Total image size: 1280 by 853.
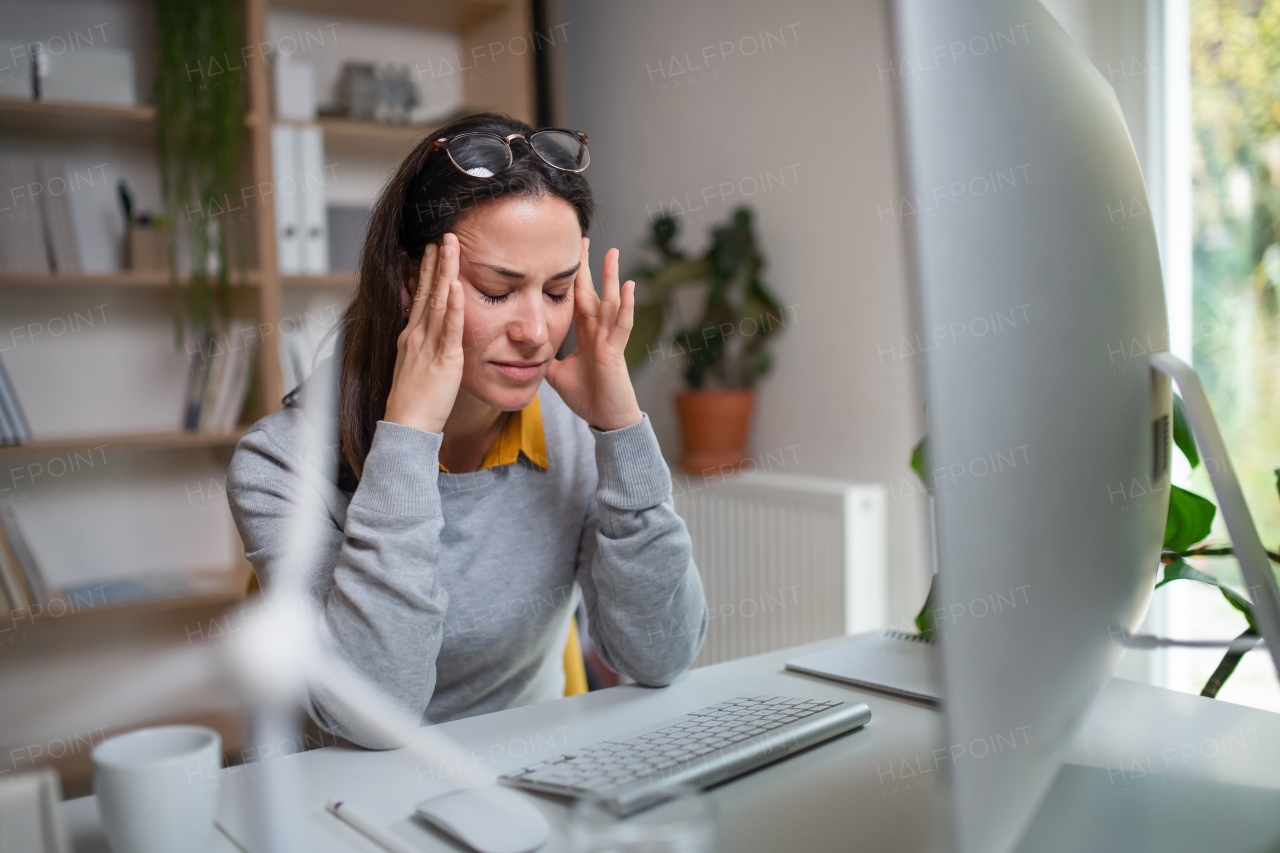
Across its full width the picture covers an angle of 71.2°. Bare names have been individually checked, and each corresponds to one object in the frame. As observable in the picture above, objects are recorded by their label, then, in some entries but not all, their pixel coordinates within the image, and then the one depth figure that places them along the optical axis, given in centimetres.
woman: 66
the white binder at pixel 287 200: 186
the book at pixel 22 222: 159
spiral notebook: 71
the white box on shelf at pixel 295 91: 190
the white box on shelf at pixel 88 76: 166
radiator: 149
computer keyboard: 50
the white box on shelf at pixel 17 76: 160
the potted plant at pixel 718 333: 167
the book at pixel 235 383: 169
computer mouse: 45
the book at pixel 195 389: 171
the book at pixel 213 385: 169
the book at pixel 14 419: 134
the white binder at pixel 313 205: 189
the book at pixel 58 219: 164
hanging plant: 173
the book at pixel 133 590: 81
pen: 46
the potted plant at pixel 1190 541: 65
